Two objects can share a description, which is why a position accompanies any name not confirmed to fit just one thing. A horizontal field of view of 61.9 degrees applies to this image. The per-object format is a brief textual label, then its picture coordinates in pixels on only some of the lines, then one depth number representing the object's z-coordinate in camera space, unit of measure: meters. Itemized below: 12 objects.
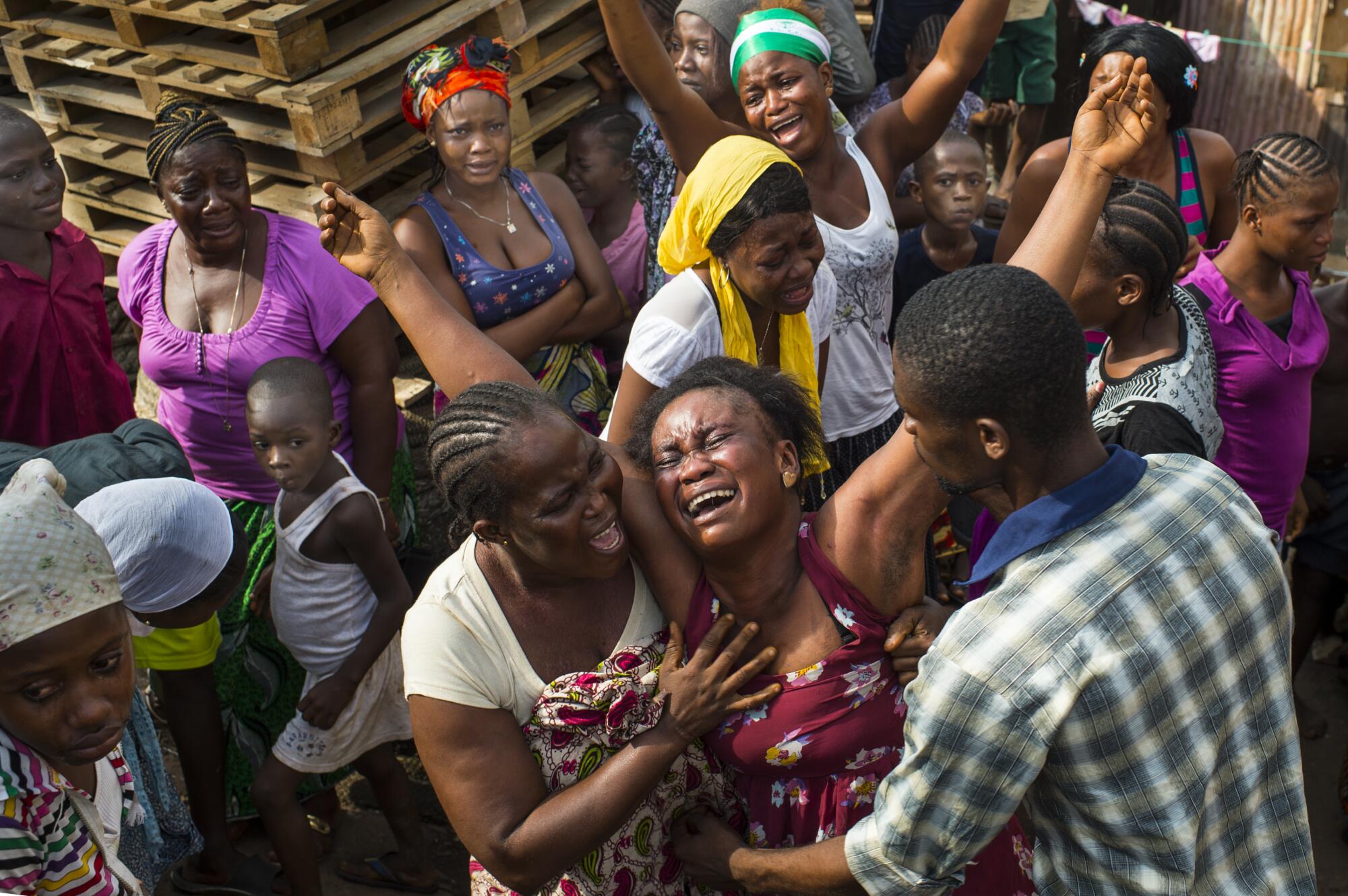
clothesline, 6.72
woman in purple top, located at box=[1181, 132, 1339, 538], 3.14
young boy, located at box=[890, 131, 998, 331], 4.46
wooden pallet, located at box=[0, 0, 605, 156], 3.90
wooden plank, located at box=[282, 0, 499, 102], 3.84
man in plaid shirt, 1.72
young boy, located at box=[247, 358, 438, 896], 3.34
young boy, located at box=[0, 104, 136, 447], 3.43
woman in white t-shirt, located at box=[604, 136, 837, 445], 2.83
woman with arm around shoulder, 2.16
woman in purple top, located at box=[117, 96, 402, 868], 3.50
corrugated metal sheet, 6.95
